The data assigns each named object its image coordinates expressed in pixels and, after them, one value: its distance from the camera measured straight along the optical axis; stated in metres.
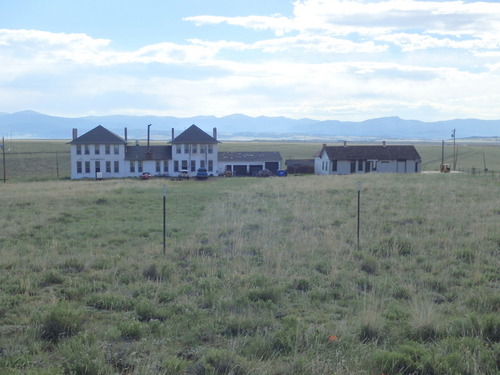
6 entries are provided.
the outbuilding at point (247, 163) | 71.44
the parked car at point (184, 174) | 62.53
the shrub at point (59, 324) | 6.85
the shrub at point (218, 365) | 5.75
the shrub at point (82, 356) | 5.70
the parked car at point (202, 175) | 61.47
